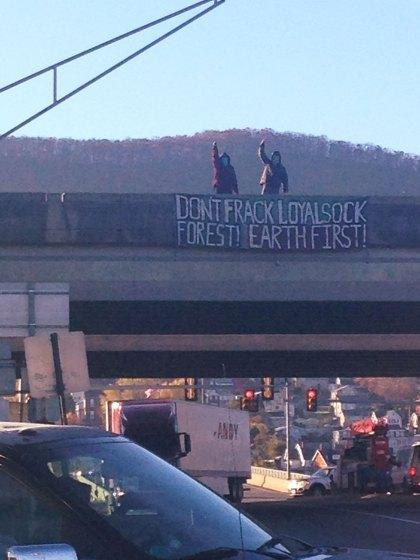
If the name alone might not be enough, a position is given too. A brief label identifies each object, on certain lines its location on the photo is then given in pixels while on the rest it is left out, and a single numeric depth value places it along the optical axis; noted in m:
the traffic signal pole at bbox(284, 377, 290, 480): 61.74
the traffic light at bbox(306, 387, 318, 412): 45.67
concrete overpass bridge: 27.17
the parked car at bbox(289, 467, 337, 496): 52.06
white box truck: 34.38
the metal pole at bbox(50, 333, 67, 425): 13.77
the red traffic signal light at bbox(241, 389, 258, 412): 45.91
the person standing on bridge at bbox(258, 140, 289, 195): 29.64
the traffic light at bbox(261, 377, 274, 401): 46.36
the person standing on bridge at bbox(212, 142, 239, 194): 29.34
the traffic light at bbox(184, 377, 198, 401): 48.18
